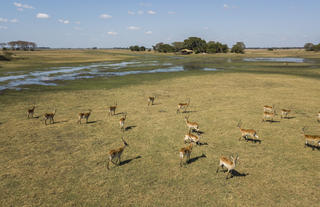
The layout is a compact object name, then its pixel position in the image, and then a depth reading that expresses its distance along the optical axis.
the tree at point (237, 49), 163.41
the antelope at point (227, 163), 9.04
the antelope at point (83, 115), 15.72
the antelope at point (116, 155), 10.00
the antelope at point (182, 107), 18.80
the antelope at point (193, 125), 13.77
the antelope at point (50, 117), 15.52
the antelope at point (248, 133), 12.44
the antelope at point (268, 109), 17.44
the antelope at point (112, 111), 17.81
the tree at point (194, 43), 181.49
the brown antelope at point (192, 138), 12.22
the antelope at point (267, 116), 15.97
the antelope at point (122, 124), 14.52
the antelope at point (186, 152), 10.10
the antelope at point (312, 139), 11.62
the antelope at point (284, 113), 16.83
